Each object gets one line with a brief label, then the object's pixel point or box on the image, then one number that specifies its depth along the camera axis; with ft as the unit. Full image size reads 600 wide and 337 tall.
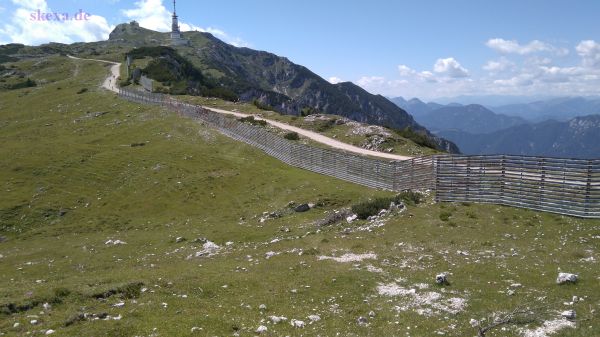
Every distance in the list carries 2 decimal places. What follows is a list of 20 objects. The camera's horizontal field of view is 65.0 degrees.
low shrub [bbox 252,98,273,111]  333.31
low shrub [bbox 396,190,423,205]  106.22
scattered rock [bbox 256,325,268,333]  47.75
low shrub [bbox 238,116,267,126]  249.16
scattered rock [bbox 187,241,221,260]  90.33
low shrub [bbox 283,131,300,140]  216.54
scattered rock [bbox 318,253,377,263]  73.67
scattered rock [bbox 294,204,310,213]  123.65
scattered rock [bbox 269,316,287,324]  50.34
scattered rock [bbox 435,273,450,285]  59.67
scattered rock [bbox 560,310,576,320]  47.09
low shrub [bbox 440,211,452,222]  91.35
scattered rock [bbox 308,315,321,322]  50.85
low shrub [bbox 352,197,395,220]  103.80
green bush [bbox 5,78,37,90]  467.60
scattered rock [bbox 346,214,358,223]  103.16
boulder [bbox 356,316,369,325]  50.23
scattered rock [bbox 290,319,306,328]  49.14
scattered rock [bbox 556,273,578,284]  55.83
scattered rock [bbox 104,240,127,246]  110.52
